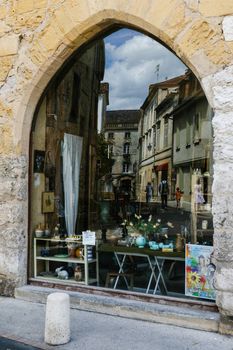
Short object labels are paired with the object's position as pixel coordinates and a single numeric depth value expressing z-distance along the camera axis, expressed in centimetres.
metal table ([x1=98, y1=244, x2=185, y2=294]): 487
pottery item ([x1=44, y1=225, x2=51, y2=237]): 565
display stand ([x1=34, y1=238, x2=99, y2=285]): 549
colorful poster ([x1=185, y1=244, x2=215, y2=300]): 441
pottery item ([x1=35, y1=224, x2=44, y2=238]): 558
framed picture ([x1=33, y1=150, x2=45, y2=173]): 561
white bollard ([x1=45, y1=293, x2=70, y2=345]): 366
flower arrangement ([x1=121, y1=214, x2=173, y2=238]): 517
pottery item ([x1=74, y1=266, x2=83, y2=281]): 533
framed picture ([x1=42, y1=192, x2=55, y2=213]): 571
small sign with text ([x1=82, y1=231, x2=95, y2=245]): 545
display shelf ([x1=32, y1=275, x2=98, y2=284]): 524
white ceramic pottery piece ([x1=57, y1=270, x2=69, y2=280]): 541
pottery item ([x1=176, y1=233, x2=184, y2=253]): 485
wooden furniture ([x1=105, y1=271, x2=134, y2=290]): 505
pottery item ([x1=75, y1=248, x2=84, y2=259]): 546
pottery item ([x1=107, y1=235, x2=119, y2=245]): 540
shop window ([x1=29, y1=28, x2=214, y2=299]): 479
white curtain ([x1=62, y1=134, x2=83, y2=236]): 588
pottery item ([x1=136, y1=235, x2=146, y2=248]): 518
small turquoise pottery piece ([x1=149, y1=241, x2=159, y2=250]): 507
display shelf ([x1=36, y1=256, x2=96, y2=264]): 539
